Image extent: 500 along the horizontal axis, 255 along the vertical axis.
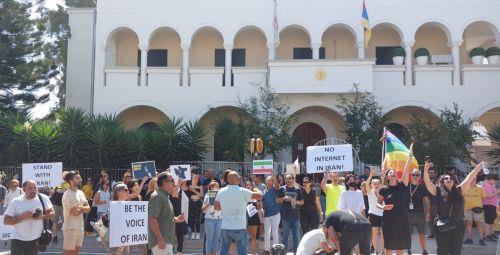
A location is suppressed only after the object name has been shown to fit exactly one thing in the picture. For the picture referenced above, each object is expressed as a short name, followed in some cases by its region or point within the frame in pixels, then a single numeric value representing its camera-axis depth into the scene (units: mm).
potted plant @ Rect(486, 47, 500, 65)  21453
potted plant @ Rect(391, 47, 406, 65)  21766
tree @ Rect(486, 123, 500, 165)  19234
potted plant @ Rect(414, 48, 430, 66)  21734
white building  21234
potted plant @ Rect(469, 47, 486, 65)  21594
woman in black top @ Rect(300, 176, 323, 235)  11852
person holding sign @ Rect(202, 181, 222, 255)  10438
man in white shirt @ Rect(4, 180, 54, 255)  7883
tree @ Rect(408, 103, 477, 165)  18469
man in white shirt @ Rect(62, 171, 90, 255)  8898
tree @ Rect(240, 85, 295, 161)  19812
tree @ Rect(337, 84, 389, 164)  19422
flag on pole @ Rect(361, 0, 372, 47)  20625
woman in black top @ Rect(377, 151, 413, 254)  8898
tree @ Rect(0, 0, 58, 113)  28406
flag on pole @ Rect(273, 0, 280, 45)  21172
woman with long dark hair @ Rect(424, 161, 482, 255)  8547
